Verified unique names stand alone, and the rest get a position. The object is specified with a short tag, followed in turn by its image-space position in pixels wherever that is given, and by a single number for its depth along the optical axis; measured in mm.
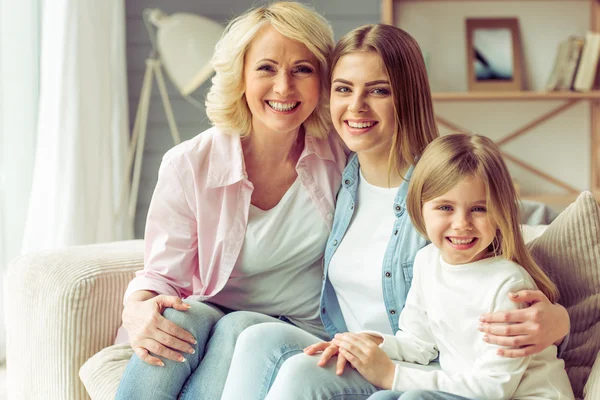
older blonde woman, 1785
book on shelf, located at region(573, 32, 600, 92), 3582
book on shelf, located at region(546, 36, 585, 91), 3611
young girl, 1323
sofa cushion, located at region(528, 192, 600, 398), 1460
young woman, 1653
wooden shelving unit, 3627
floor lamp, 3596
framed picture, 3754
